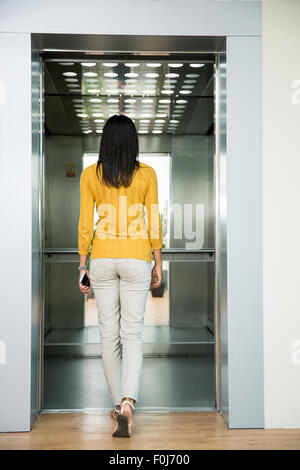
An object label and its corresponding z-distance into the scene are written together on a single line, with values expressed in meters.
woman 2.65
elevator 2.78
